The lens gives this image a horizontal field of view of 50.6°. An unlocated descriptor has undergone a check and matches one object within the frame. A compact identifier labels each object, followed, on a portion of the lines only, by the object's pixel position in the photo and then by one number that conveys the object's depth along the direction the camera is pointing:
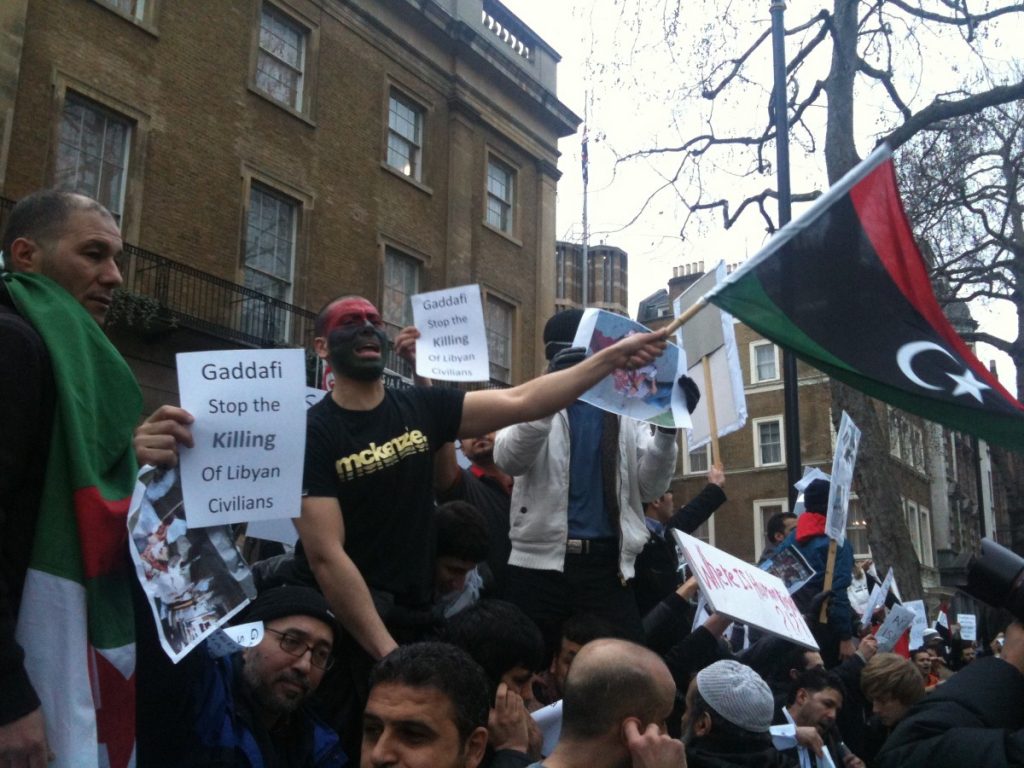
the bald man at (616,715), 2.82
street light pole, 9.30
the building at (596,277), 56.59
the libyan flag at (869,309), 3.73
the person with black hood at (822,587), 6.88
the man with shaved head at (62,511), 2.30
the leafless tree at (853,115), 11.95
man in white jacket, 4.62
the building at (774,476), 41.03
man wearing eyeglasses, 3.04
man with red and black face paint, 3.61
